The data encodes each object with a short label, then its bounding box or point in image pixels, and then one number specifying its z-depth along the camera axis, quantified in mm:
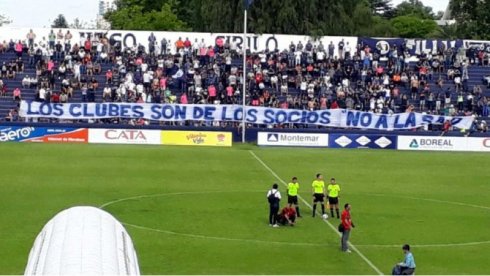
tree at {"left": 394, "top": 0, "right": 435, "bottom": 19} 170375
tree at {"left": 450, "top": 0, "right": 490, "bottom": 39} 95438
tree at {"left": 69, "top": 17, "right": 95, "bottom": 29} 179750
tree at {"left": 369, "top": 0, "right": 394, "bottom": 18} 154375
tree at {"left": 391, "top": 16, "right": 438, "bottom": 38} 144125
